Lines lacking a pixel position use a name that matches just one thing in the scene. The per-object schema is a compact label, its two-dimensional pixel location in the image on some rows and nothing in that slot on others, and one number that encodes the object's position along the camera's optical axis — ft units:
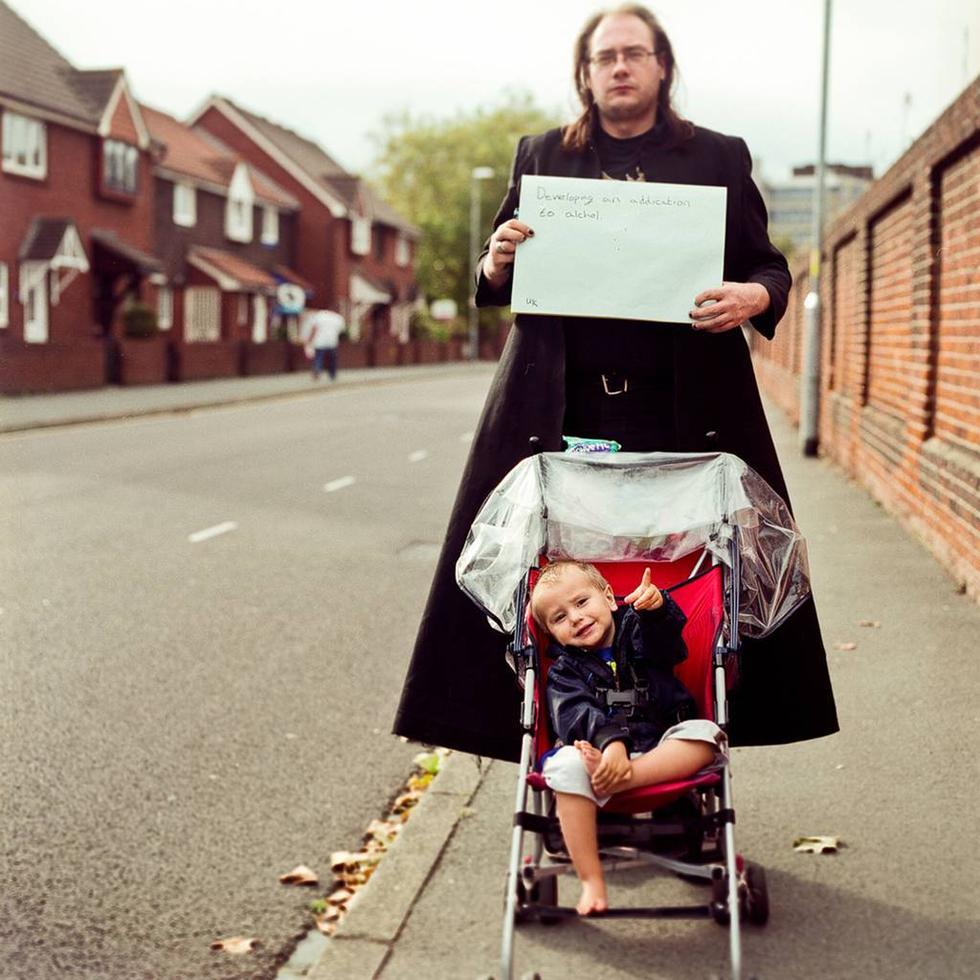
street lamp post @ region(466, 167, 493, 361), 216.74
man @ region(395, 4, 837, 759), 12.28
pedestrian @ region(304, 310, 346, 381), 121.49
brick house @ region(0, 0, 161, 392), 103.96
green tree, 273.33
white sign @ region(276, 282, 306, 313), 166.20
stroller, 11.20
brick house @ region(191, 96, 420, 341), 183.62
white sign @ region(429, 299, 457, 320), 242.78
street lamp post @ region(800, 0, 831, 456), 55.57
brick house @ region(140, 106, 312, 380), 139.95
